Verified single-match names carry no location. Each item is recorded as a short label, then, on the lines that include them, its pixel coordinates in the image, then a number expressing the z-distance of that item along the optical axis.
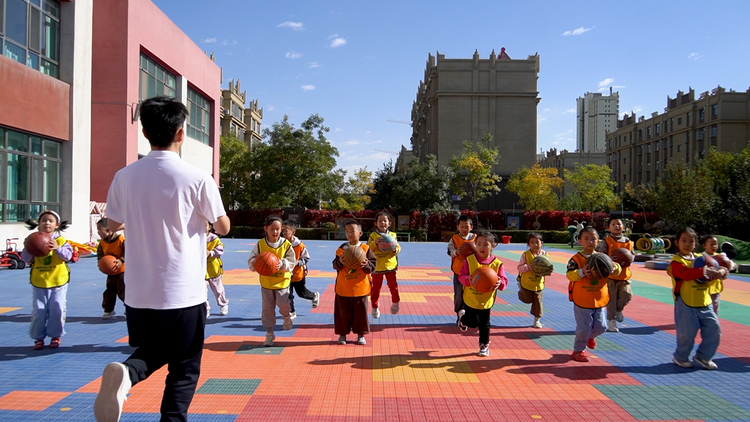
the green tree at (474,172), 46.00
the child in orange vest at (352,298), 6.42
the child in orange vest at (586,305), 5.75
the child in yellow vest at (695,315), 5.52
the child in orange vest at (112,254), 7.17
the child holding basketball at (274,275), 6.33
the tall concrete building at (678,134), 60.03
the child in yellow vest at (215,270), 7.72
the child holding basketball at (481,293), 5.92
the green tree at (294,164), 43.44
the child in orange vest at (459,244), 7.53
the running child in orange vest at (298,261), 7.69
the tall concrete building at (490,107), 54.53
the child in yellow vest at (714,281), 5.78
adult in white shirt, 2.77
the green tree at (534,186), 49.19
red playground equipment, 14.18
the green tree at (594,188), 53.97
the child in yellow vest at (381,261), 7.91
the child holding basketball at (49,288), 5.93
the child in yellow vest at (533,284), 7.47
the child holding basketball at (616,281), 7.56
